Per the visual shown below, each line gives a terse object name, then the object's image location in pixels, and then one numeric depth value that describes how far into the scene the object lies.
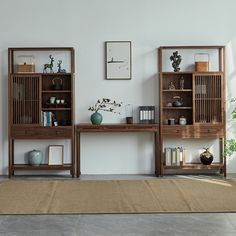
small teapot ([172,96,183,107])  7.72
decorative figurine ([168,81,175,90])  7.76
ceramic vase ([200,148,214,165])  7.72
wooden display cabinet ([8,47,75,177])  7.57
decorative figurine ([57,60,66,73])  7.75
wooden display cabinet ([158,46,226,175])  7.62
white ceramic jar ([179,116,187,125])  7.72
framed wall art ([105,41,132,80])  7.93
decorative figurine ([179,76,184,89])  7.78
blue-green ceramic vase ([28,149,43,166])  7.72
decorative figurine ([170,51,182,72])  7.75
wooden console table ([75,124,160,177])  7.51
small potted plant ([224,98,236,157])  7.41
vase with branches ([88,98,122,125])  7.94
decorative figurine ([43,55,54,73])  7.77
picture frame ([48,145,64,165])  7.84
